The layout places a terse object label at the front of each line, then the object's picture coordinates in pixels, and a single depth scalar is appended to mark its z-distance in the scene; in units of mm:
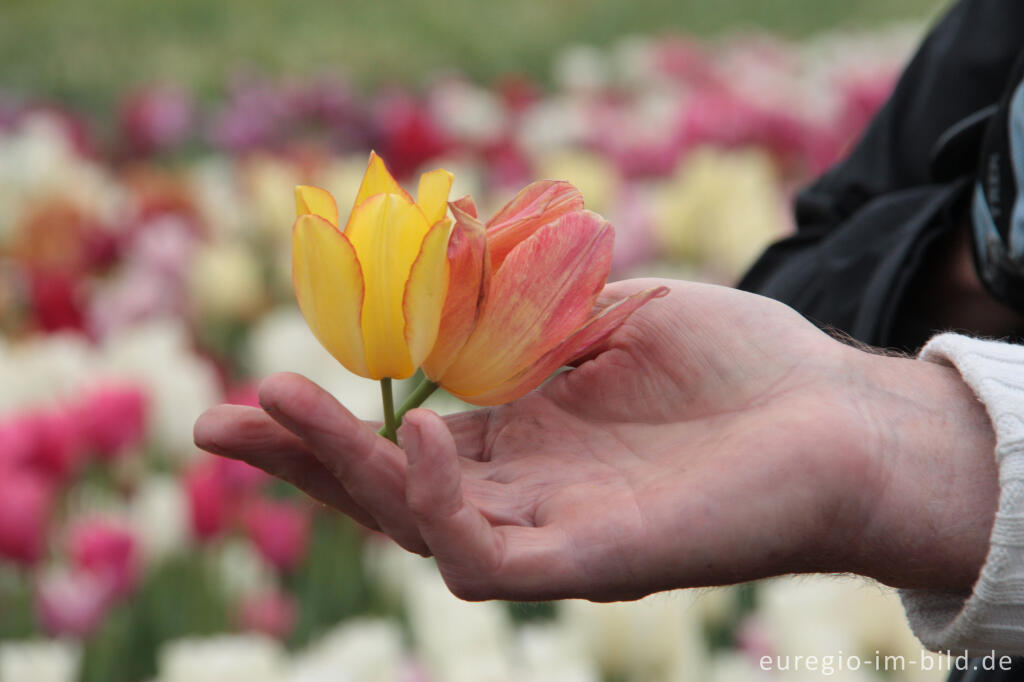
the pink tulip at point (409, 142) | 2887
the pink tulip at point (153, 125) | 3209
